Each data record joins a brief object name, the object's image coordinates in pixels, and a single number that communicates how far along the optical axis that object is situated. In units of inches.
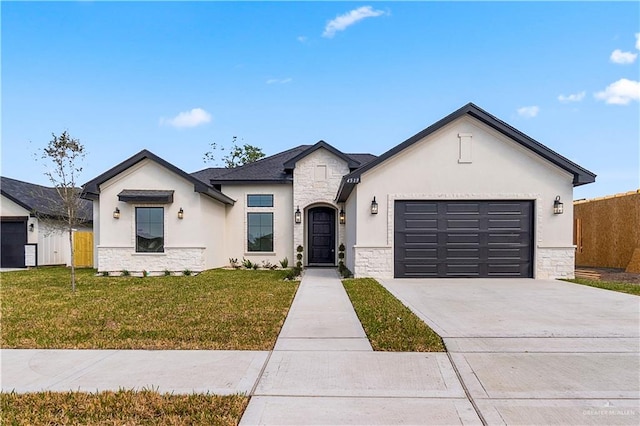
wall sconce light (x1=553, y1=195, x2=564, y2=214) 435.2
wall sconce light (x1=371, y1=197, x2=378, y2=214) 439.2
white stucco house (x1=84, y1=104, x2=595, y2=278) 439.2
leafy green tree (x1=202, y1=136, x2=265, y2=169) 1382.9
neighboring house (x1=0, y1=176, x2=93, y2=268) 627.8
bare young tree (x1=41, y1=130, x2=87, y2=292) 347.9
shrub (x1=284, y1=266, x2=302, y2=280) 446.3
